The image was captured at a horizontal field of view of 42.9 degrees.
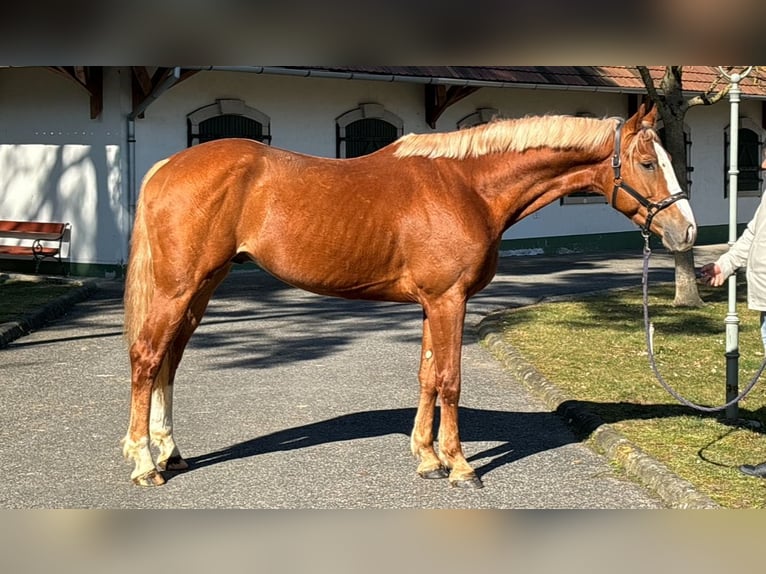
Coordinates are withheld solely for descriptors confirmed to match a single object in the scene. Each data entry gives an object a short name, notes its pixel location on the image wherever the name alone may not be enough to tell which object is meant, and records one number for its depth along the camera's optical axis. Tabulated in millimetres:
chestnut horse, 5340
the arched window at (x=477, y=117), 20188
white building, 15820
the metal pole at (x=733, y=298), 6797
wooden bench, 15969
